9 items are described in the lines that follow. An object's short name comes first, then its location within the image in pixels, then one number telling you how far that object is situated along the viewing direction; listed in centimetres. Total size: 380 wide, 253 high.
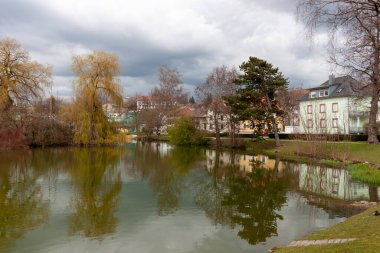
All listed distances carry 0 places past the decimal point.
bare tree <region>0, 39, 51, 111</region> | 3703
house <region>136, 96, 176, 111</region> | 6400
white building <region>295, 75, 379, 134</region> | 4766
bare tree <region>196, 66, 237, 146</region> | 4641
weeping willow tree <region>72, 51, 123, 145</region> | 4131
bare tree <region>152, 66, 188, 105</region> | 6256
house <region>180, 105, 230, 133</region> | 4759
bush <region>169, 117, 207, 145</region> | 5128
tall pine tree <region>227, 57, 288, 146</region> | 3766
